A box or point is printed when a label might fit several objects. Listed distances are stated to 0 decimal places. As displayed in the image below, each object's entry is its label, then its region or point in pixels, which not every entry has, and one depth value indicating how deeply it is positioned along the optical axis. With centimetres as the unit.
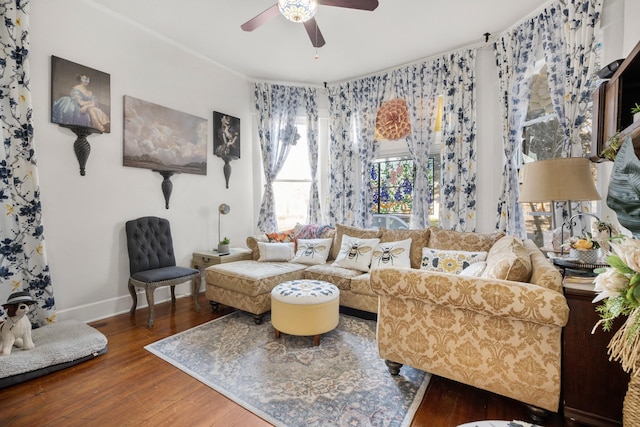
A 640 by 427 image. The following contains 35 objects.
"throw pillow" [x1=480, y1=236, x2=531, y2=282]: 161
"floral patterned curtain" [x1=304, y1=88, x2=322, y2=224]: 461
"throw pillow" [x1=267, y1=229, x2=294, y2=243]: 373
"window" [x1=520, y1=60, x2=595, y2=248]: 300
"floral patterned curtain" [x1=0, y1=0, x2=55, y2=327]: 230
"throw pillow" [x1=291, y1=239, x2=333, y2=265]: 353
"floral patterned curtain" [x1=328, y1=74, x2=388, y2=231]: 429
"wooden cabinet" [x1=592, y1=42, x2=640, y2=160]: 157
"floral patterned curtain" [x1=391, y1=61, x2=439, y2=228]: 378
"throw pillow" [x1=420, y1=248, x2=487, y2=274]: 267
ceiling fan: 205
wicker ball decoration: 406
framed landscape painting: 314
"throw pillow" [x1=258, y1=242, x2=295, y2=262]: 350
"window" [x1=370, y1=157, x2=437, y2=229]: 417
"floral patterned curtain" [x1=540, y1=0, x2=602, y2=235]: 246
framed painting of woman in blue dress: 260
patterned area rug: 164
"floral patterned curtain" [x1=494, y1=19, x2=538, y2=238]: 312
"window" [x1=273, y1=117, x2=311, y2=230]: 477
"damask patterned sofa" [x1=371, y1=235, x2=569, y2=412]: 147
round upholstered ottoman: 233
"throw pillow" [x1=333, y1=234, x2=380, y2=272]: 325
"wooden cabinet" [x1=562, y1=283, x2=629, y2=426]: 138
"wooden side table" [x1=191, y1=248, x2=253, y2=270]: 351
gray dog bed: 187
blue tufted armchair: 278
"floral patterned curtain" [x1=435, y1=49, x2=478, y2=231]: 347
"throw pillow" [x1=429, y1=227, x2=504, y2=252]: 287
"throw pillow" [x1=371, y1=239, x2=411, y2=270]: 312
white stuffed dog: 196
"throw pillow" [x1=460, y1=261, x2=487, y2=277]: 204
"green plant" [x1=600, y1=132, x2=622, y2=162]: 160
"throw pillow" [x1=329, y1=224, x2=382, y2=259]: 356
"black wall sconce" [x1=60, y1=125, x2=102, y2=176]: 272
